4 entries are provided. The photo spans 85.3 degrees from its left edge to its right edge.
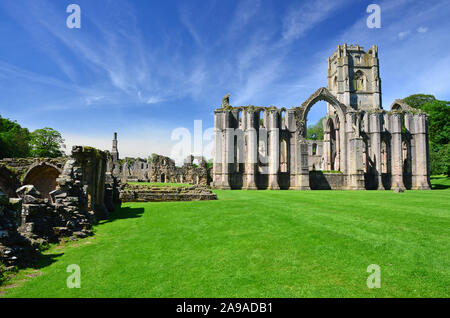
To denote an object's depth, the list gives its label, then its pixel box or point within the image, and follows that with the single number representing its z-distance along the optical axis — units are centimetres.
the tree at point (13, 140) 3538
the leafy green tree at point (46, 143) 4438
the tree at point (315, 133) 7419
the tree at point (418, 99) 5128
